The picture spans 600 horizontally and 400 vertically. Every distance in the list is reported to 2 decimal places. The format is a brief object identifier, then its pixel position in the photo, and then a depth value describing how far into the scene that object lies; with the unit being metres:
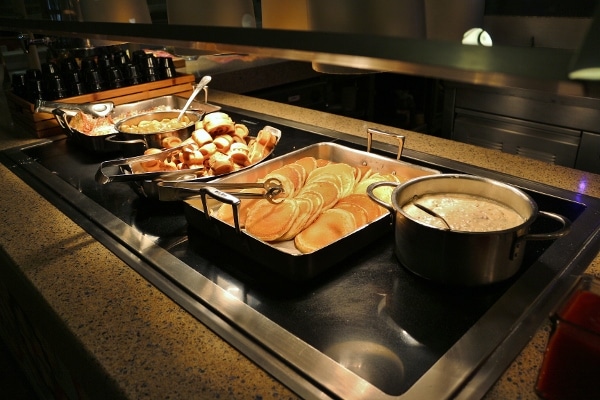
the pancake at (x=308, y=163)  1.19
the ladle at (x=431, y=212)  0.75
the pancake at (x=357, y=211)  0.93
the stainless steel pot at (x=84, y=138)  1.45
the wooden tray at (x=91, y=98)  1.66
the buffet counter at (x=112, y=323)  0.63
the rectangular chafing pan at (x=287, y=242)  0.80
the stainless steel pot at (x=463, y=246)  0.71
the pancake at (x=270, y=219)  0.89
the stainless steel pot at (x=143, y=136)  1.36
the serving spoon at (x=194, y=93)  1.56
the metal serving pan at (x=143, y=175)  1.03
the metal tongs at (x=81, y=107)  1.56
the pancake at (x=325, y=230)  0.87
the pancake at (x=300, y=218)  0.90
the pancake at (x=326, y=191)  1.00
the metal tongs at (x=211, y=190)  0.89
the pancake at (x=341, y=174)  1.08
